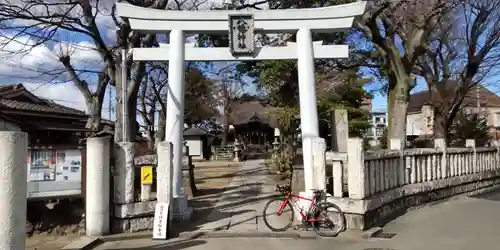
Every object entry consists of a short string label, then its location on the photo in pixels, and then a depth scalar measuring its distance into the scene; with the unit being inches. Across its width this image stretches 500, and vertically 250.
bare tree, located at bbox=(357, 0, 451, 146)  640.4
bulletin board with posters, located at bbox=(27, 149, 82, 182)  376.8
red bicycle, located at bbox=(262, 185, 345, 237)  375.2
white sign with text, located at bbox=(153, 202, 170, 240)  351.9
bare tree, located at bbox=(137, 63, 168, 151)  1301.7
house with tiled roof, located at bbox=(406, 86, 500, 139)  1909.9
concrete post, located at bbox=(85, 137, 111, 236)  358.6
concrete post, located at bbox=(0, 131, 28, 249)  231.6
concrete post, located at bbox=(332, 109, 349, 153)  494.3
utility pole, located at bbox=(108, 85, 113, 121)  1409.0
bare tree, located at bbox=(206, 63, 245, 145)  2078.9
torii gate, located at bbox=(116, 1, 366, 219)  451.8
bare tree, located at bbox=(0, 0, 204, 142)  581.9
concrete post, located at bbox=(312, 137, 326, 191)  395.9
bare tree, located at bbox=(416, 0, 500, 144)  827.4
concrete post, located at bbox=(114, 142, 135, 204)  374.3
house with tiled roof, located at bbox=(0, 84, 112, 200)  378.9
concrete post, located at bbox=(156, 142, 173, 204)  378.0
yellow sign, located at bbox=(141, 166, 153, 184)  381.4
